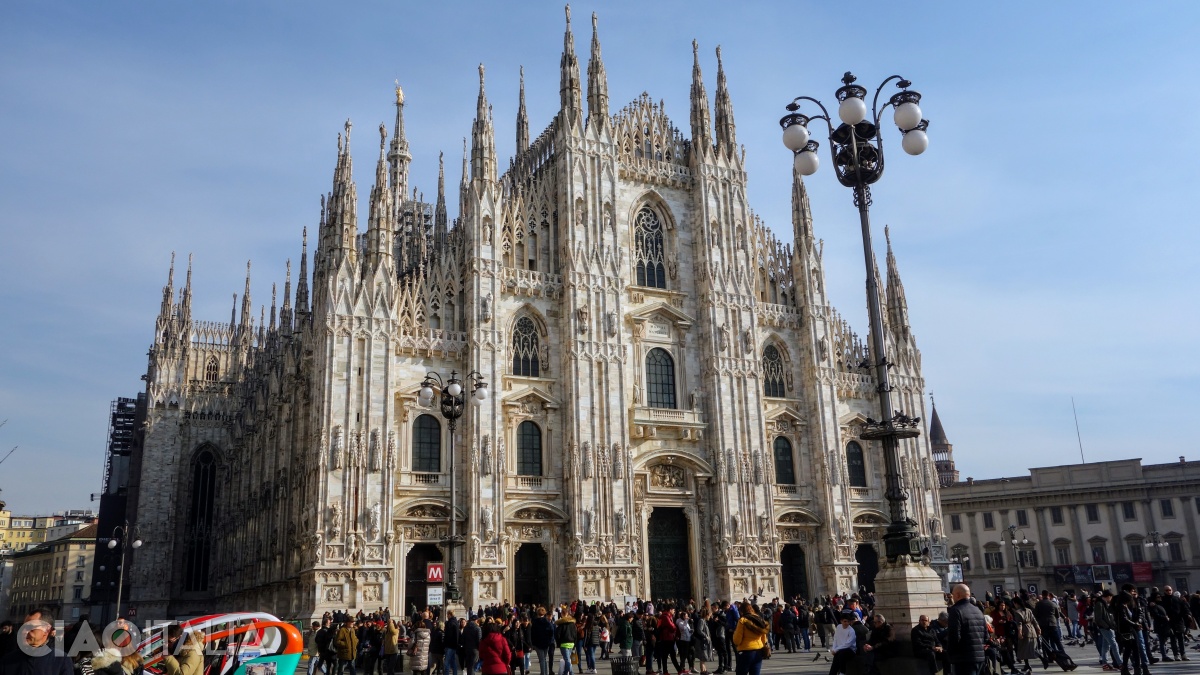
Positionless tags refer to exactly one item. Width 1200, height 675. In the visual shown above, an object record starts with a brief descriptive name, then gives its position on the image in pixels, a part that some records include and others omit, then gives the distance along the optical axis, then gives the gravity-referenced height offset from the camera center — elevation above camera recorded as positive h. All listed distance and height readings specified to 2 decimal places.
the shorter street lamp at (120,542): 38.61 +3.18
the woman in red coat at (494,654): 14.71 -0.73
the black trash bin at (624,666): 17.64 -1.16
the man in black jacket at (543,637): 19.47 -0.67
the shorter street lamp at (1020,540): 65.31 +3.05
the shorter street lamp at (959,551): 67.02 +2.55
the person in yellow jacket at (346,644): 20.27 -0.70
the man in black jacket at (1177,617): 19.59 -0.73
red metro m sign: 25.02 +0.86
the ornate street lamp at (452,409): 22.31 +4.52
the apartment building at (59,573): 100.88 +5.21
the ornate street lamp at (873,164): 15.28 +7.44
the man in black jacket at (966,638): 11.05 -0.56
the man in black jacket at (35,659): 7.72 -0.29
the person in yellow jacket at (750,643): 15.18 -0.72
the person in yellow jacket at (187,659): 11.84 -0.51
